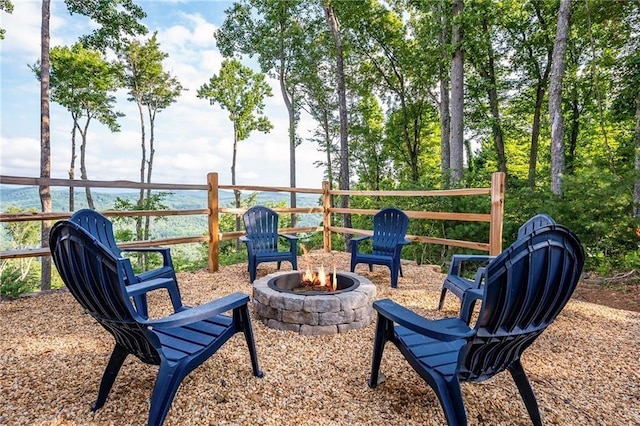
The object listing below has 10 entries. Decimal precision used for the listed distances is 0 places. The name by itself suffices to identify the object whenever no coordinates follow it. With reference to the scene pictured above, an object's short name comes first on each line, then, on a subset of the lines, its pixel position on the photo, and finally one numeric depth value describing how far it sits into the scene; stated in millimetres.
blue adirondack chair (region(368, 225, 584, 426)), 1236
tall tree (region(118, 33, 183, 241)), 13102
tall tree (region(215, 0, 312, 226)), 10734
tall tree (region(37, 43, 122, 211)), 11102
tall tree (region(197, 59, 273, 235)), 13547
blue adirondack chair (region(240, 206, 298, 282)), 3928
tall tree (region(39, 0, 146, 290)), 7160
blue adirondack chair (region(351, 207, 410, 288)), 3744
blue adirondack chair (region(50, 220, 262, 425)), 1339
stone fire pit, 2453
